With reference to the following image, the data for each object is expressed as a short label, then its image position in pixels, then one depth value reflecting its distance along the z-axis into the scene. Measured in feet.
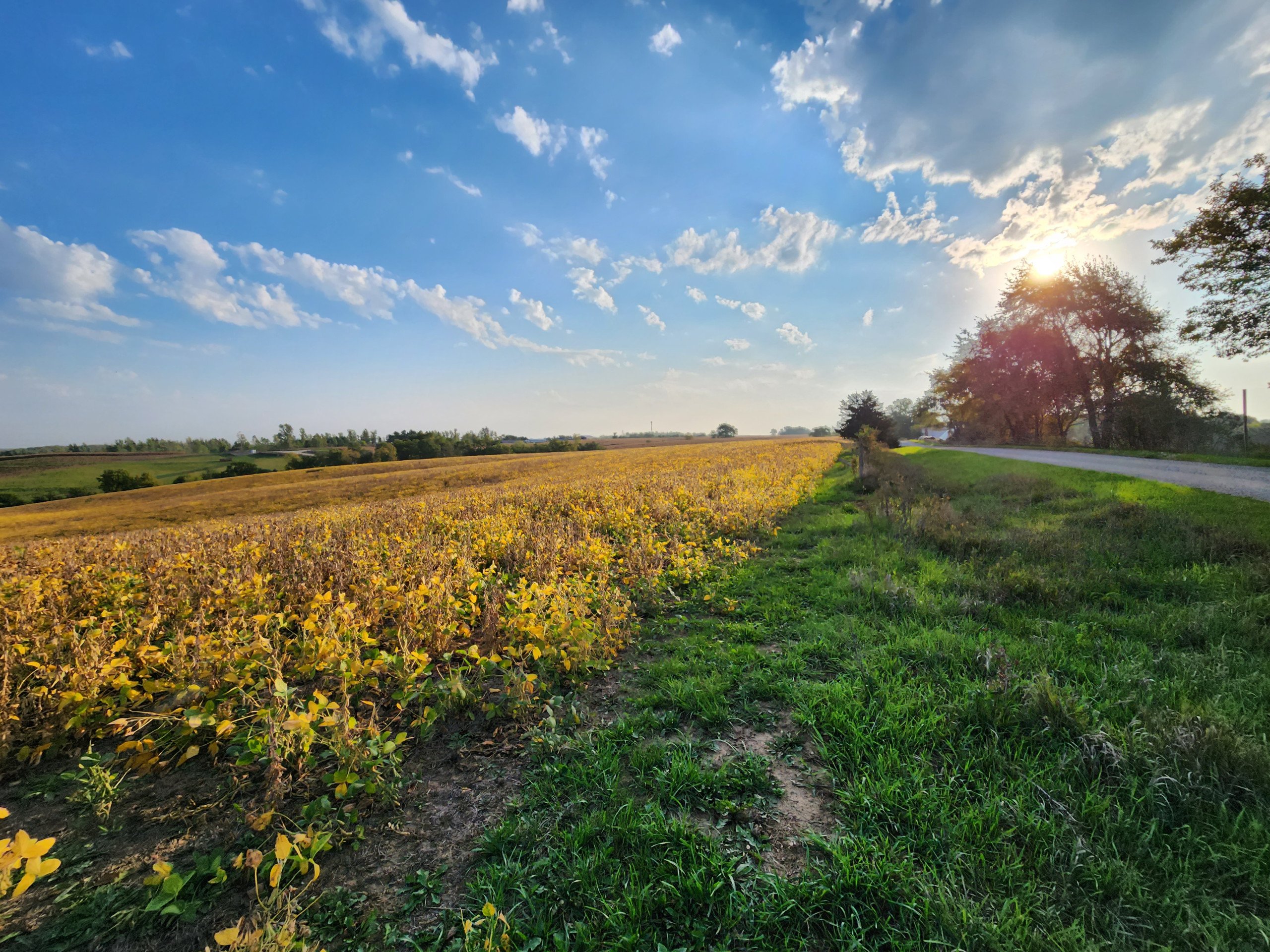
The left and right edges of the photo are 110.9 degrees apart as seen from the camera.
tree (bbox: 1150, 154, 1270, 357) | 57.82
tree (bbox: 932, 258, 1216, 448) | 90.84
